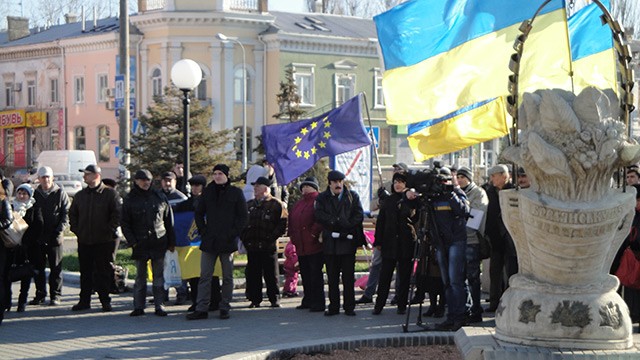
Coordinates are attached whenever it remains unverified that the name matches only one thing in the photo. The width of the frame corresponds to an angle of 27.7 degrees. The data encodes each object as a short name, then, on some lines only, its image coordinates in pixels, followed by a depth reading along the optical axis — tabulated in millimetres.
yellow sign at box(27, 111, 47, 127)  75375
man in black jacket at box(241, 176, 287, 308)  17344
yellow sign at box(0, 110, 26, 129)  76938
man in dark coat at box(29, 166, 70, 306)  17578
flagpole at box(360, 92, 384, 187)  19738
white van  60141
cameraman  14977
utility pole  27828
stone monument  9172
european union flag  20234
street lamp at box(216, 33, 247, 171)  60684
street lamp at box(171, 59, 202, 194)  20266
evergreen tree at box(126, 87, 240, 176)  35062
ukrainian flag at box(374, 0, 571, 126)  16625
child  18641
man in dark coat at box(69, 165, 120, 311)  16922
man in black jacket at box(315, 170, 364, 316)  16609
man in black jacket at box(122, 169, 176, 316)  16562
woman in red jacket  16984
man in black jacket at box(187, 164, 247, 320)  16281
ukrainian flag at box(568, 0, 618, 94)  17625
